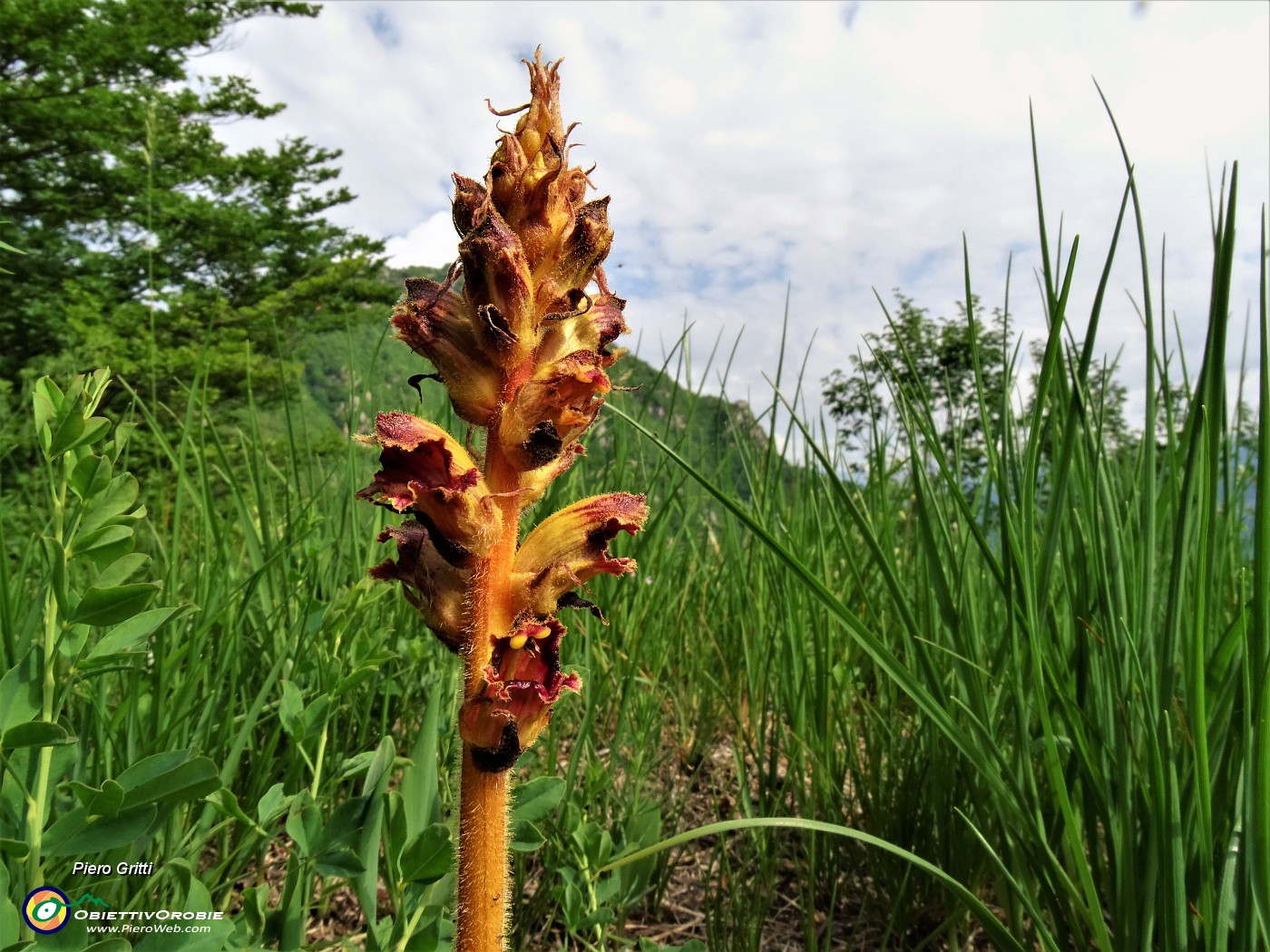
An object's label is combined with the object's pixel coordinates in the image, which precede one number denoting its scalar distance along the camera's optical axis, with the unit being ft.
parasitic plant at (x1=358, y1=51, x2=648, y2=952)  0.33
